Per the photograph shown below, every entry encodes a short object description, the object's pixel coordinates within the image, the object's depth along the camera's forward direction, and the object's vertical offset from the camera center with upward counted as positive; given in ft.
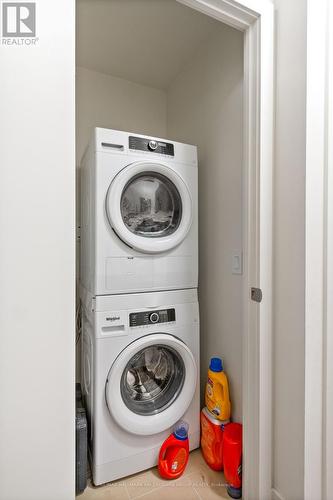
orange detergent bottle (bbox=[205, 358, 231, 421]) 4.84 -2.67
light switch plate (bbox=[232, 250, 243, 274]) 4.90 -0.31
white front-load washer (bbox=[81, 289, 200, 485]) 4.31 -2.30
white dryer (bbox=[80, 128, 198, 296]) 4.37 +0.54
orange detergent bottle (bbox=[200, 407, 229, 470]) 4.70 -3.45
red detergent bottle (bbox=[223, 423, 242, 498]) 4.20 -3.40
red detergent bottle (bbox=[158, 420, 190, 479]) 4.58 -3.59
